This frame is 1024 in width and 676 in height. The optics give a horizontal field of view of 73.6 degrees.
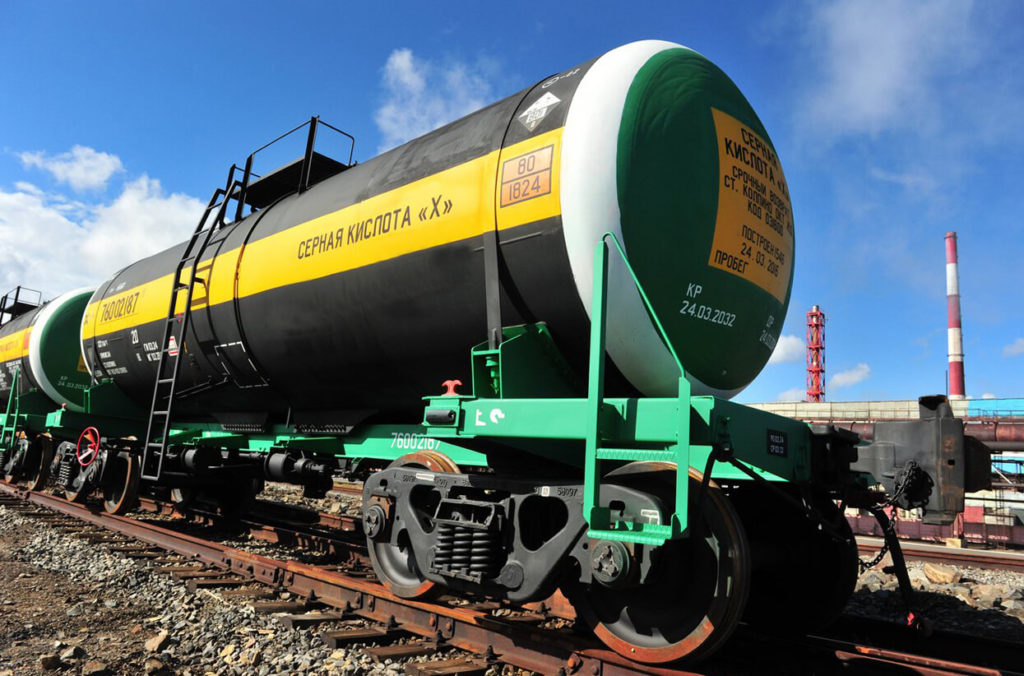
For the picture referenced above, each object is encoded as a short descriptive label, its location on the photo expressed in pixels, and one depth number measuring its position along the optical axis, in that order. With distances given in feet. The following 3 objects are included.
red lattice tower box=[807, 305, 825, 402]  197.47
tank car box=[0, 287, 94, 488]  35.37
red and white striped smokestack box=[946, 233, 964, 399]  136.46
